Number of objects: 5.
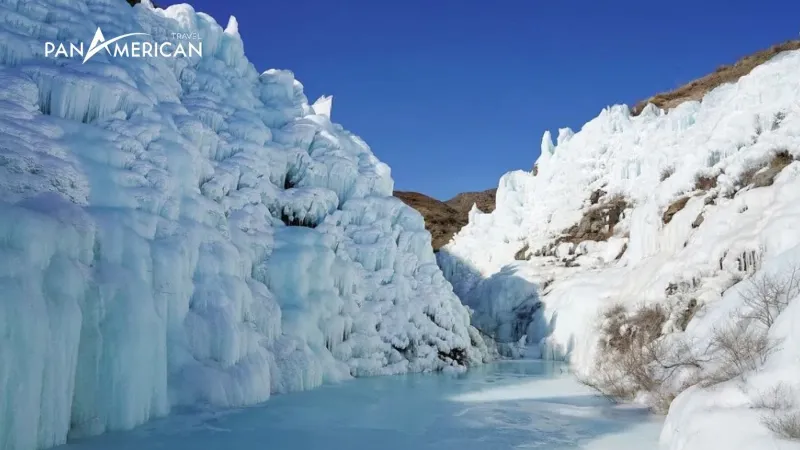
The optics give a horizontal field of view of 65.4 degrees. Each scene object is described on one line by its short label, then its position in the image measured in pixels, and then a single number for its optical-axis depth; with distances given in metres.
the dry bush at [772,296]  11.11
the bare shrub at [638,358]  13.91
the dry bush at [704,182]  27.38
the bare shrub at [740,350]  9.46
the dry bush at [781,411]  7.21
